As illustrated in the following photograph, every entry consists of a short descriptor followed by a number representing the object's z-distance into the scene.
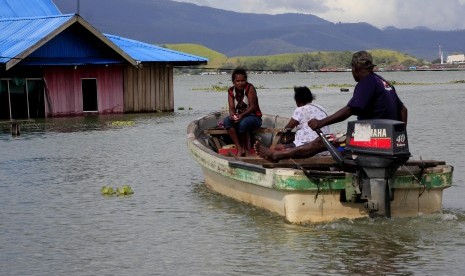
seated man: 10.81
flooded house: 31.38
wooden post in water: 25.45
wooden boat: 10.61
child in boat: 12.59
